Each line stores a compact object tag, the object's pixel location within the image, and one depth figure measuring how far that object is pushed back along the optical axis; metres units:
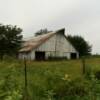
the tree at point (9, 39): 14.39
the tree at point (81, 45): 18.79
